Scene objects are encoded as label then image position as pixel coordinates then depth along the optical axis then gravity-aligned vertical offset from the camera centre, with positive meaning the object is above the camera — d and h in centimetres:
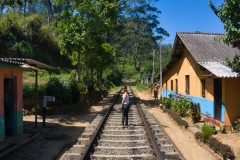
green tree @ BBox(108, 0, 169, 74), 5400 +1159
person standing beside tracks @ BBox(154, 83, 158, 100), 2362 -80
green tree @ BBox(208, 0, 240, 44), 860 +220
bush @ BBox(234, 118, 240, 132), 1013 -168
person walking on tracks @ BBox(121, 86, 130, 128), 1062 -82
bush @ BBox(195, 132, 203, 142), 908 -188
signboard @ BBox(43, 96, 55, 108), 1120 -69
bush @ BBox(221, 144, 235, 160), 708 -193
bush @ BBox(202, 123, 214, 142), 869 -163
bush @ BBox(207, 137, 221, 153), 764 -187
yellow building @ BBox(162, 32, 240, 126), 1076 +34
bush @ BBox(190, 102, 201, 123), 1235 -148
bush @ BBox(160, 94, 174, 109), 1777 -134
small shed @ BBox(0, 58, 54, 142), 918 -68
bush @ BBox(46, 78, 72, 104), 1495 -46
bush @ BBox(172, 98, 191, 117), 1428 -129
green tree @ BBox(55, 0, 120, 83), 1777 +428
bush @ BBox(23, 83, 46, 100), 1420 -44
